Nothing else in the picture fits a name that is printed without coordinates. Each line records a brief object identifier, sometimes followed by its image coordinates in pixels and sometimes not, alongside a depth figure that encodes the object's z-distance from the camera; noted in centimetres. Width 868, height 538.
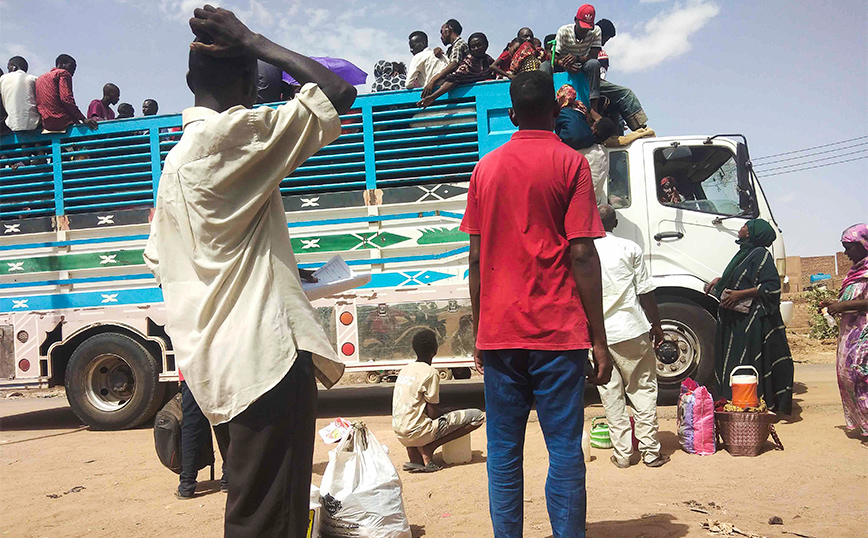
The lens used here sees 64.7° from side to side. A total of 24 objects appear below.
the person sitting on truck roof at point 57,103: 718
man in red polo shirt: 256
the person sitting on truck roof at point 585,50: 661
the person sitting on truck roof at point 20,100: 726
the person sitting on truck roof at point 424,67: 711
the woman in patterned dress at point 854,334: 527
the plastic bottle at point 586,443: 462
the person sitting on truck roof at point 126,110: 1006
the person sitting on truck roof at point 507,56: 707
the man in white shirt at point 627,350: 463
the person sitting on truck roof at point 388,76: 807
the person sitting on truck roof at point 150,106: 996
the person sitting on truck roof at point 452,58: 680
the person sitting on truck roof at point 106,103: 855
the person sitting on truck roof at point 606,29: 733
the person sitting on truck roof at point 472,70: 682
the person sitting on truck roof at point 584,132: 651
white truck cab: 651
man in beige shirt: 185
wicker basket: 482
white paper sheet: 228
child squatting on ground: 455
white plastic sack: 315
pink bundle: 496
